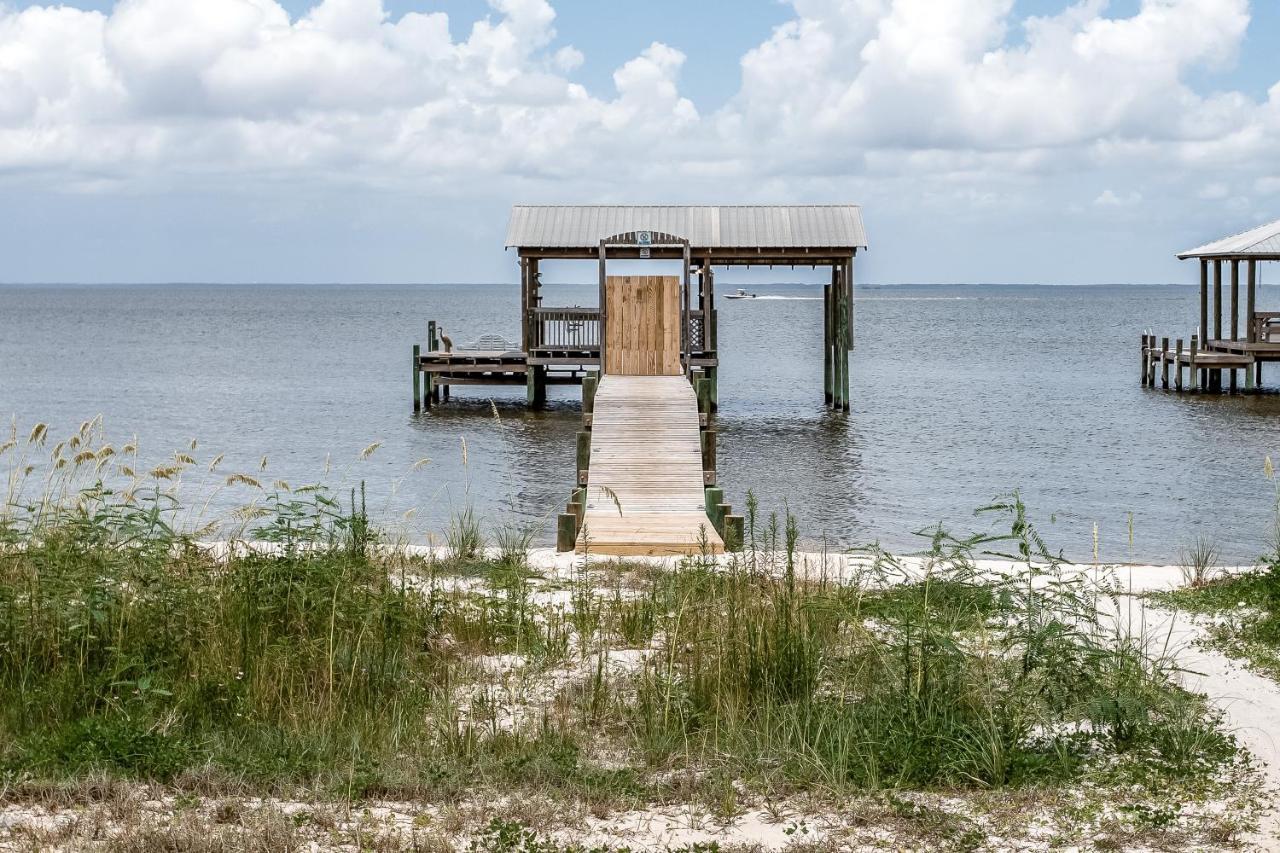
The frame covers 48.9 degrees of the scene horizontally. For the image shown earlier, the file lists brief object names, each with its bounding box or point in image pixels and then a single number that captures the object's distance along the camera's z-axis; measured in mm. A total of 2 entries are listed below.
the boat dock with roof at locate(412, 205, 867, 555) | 13352
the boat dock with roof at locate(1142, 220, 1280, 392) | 34312
